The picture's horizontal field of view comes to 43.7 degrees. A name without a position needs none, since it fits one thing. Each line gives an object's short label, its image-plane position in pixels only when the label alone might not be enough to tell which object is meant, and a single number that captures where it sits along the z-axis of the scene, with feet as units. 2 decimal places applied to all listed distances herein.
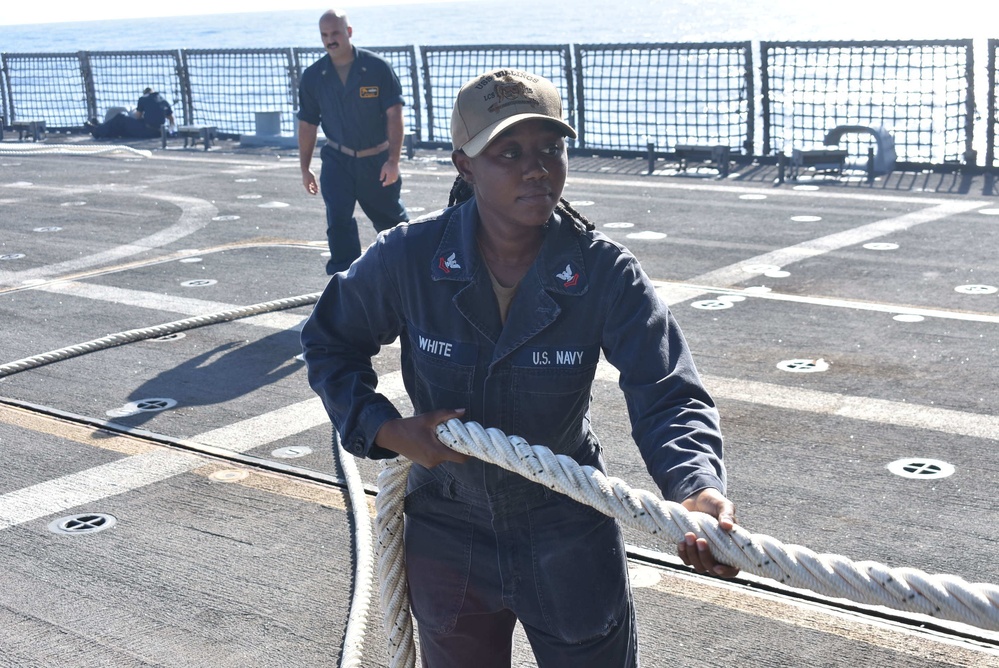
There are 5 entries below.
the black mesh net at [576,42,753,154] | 58.08
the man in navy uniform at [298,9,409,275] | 29.91
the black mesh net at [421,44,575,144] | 64.18
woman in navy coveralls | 9.07
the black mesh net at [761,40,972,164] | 52.49
